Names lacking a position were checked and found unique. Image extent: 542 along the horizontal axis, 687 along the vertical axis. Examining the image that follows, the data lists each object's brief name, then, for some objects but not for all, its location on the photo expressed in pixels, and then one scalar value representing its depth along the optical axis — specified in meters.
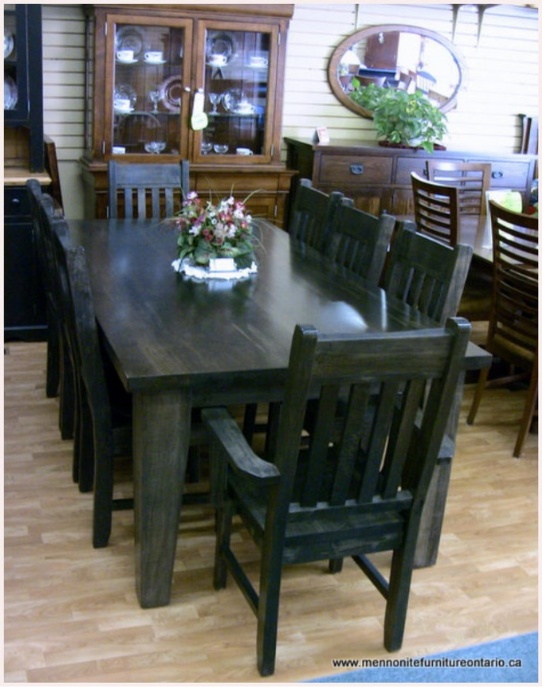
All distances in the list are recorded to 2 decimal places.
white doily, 2.90
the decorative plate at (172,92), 4.56
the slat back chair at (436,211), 3.80
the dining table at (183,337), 2.11
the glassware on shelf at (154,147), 4.61
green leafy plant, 4.85
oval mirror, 5.14
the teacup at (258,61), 4.67
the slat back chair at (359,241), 2.98
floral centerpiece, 2.85
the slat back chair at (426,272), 2.50
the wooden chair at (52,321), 2.82
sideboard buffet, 4.82
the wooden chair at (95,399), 2.27
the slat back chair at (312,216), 3.38
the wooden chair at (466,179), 4.54
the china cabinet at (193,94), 4.36
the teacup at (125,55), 4.38
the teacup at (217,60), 4.56
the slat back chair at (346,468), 1.75
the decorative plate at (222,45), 4.53
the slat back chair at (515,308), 3.26
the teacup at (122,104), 4.46
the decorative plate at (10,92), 4.15
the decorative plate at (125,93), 4.47
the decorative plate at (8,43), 4.09
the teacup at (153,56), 4.43
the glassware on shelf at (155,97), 4.55
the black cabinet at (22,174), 4.03
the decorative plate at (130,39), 4.35
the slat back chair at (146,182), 3.84
